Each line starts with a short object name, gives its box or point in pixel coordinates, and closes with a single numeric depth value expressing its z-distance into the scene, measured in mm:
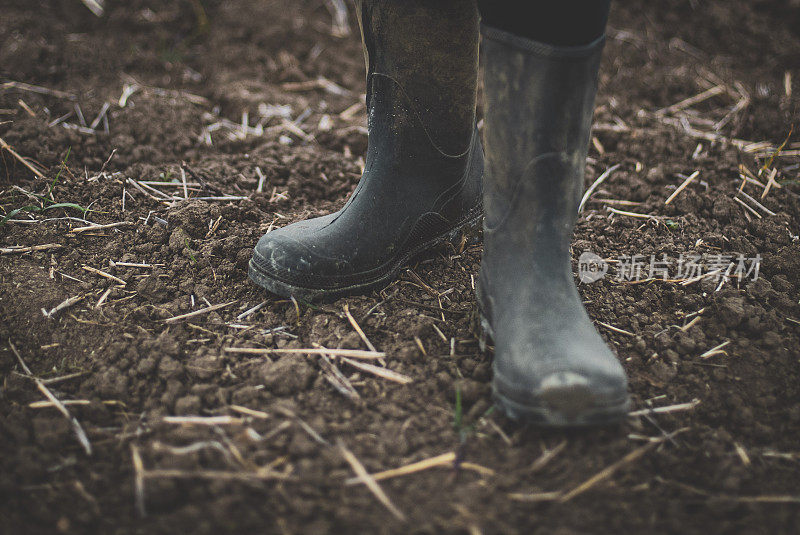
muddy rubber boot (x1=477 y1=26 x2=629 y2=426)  961
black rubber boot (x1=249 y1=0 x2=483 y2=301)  1212
